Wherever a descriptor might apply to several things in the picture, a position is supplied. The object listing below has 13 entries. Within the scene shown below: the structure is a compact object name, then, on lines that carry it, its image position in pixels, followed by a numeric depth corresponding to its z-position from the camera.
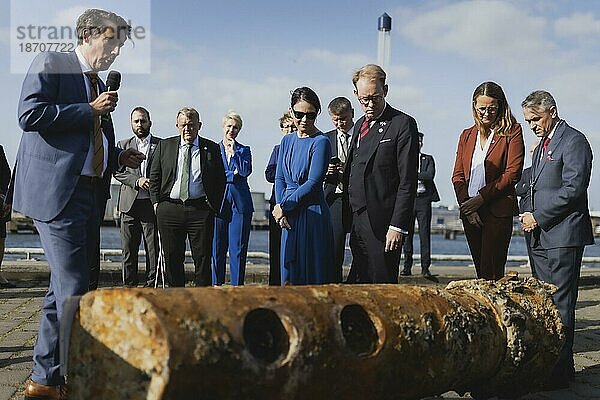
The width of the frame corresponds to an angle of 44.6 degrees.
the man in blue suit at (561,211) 4.59
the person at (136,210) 8.34
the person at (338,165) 6.21
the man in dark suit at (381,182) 4.74
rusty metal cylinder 2.51
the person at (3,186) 8.36
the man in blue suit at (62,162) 3.77
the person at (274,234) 7.18
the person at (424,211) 10.42
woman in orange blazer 5.00
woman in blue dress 5.27
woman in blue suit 7.66
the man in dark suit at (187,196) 6.48
